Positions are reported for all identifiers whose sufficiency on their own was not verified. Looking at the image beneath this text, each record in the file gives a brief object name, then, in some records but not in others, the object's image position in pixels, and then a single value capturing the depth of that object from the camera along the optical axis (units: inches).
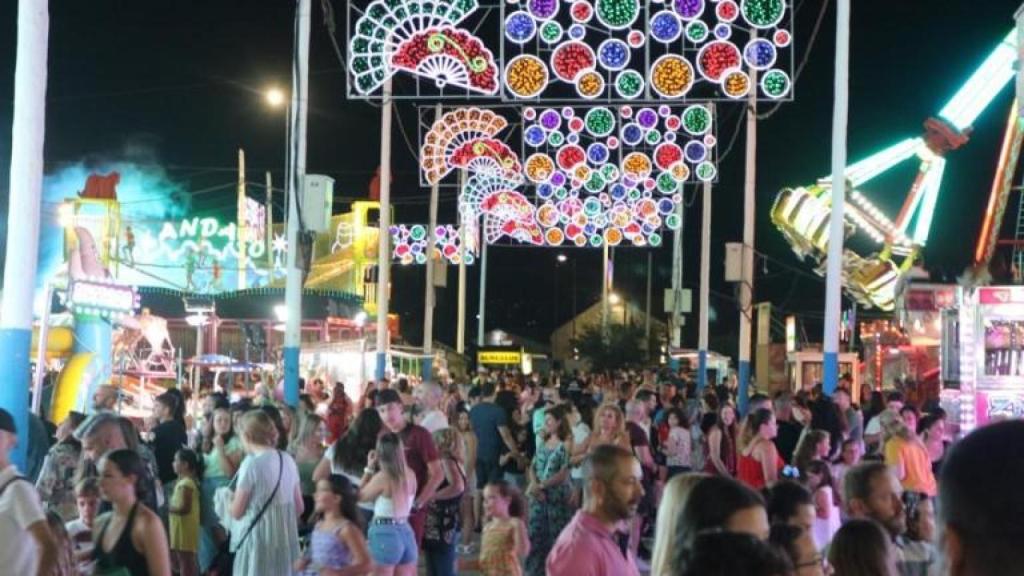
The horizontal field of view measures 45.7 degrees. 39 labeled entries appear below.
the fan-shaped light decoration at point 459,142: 1026.7
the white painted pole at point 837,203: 667.4
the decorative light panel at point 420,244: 1359.5
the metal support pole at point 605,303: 1884.4
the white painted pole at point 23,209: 352.5
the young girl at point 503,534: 315.6
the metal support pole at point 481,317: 1815.9
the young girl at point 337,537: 271.1
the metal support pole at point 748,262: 875.4
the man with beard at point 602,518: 193.6
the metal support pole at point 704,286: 1181.1
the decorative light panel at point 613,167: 970.1
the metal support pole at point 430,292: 1142.3
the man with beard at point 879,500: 241.1
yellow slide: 777.6
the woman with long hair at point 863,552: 186.7
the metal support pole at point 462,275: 1364.4
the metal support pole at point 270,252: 1510.2
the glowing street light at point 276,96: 754.6
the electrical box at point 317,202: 618.5
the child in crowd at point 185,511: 367.9
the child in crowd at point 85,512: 254.2
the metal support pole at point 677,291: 1318.9
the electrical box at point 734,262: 861.8
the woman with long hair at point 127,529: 225.6
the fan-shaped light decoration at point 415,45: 789.2
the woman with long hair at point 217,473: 378.6
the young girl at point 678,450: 548.4
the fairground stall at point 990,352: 687.7
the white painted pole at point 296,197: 618.2
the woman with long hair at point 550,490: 422.9
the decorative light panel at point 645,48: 771.4
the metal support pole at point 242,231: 1706.4
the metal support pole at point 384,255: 923.4
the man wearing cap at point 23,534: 203.8
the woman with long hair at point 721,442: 506.3
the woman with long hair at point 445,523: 393.1
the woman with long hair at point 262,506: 301.3
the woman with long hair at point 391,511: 319.0
